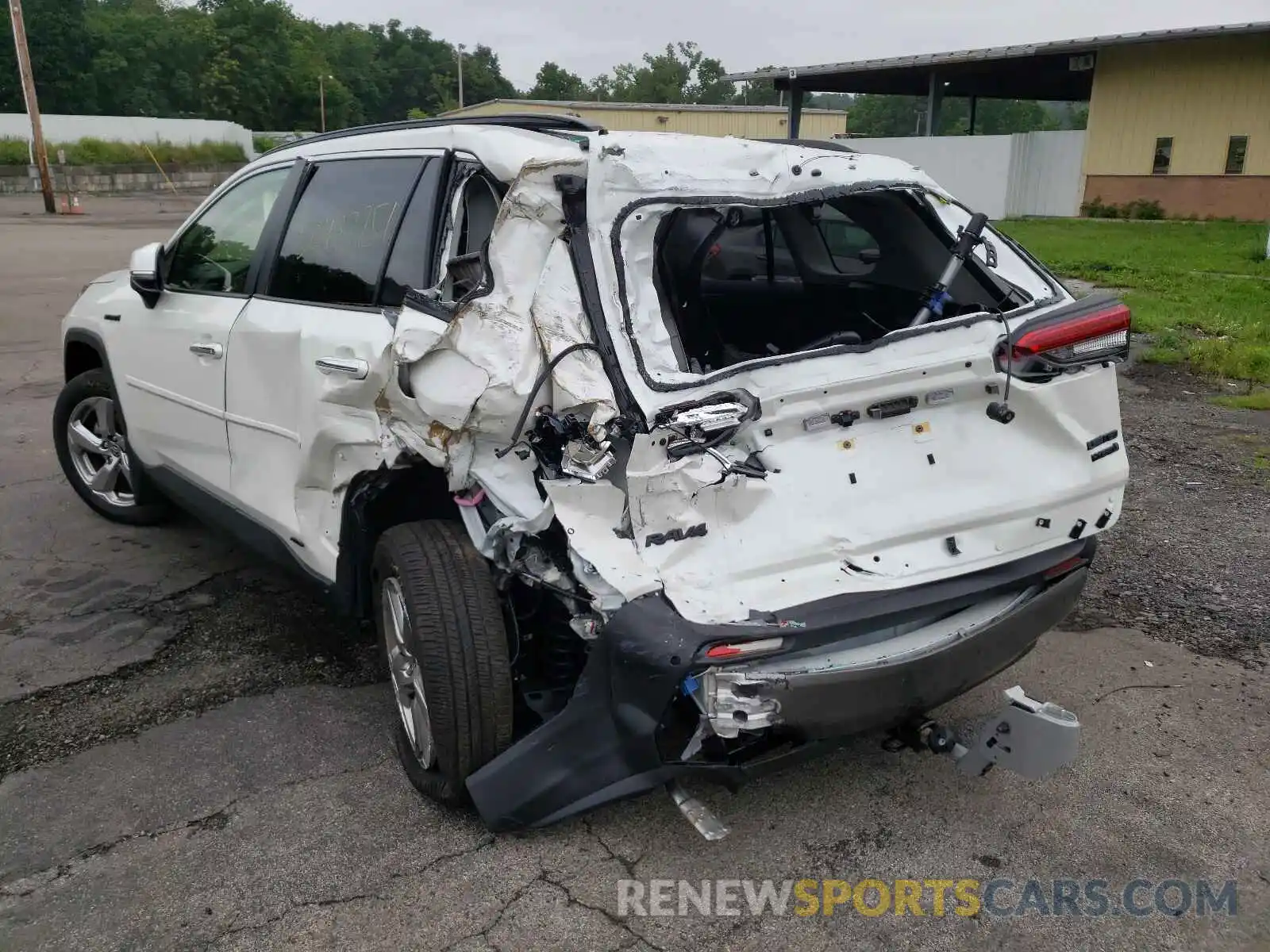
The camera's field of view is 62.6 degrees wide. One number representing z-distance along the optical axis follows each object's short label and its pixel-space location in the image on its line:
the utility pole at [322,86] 68.01
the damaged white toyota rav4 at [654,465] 2.53
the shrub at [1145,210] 25.55
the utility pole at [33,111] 28.84
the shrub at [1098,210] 26.18
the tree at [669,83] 96.69
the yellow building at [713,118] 37.78
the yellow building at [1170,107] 24.25
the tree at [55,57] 57.97
